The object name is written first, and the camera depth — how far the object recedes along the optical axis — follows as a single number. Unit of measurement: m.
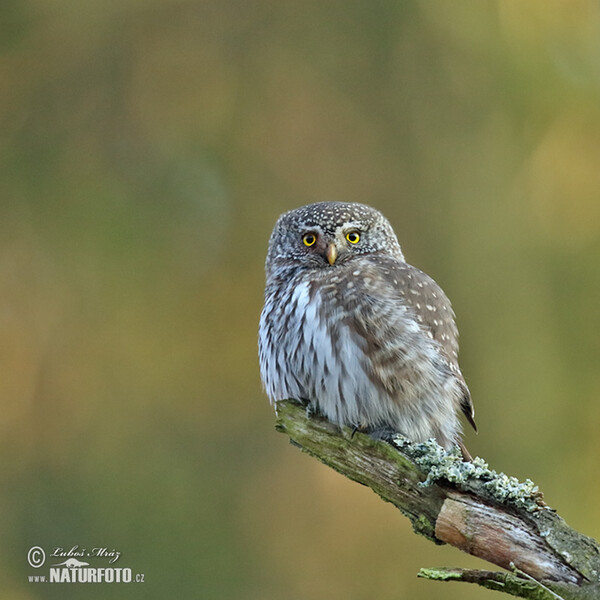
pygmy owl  7.54
